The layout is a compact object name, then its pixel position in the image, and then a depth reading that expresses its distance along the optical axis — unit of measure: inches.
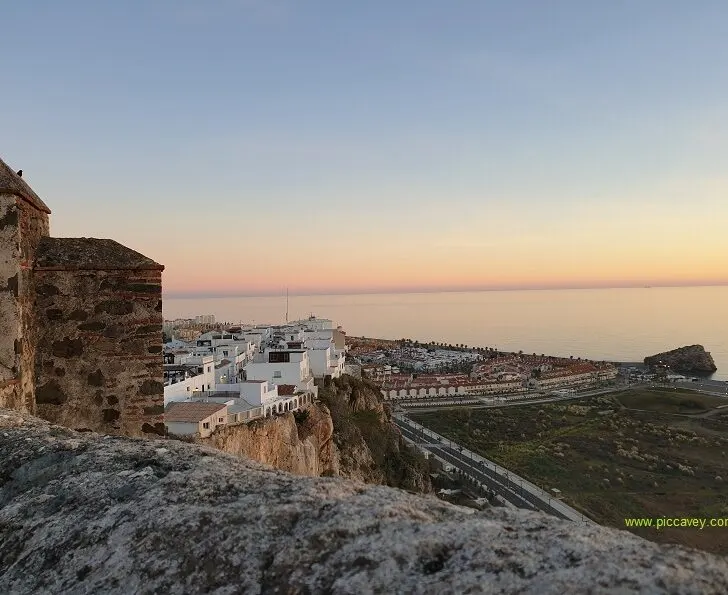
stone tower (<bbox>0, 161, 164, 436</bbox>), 169.0
